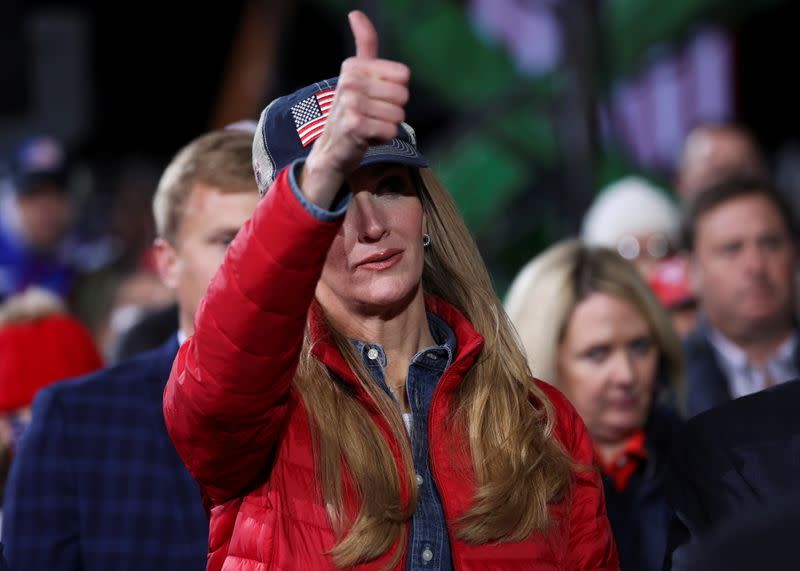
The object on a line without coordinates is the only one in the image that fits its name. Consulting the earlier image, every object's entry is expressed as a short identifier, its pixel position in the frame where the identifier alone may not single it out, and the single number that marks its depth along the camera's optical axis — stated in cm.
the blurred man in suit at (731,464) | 467
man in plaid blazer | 647
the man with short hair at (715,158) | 1341
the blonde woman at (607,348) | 816
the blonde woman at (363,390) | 417
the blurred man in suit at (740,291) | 968
